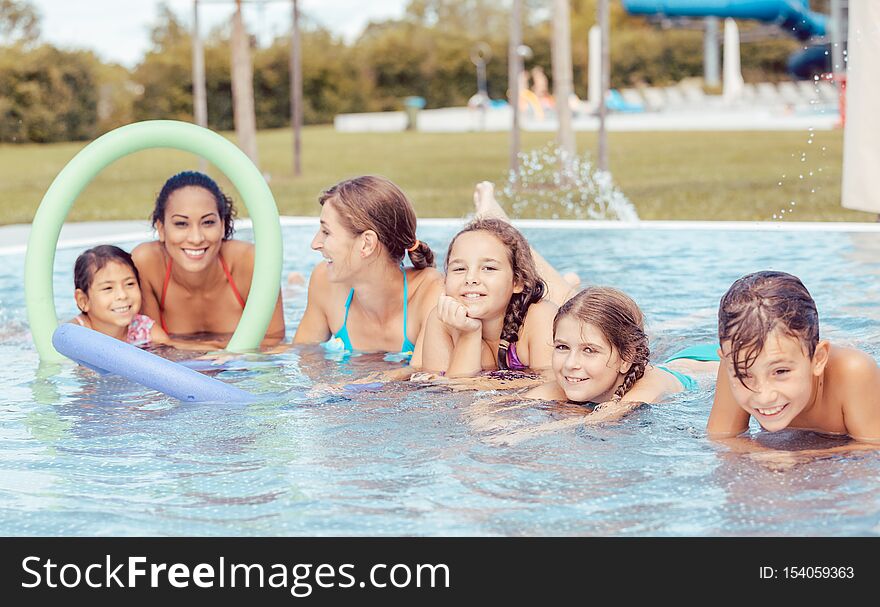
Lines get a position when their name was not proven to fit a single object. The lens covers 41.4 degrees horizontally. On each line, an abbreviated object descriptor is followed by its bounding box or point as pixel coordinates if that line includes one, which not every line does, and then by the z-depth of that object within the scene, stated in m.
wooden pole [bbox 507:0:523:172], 12.14
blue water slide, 30.57
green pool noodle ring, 5.39
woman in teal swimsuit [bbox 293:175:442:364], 5.02
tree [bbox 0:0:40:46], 47.34
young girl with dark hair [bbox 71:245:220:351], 5.47
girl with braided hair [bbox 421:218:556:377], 4.55
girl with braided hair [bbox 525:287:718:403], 4.18
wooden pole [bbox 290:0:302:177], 16.06
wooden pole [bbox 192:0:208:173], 14.92
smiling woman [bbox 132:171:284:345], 5.51
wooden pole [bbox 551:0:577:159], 12.65
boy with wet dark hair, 3.38
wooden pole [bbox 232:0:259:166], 15.22
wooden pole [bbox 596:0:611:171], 11.67
